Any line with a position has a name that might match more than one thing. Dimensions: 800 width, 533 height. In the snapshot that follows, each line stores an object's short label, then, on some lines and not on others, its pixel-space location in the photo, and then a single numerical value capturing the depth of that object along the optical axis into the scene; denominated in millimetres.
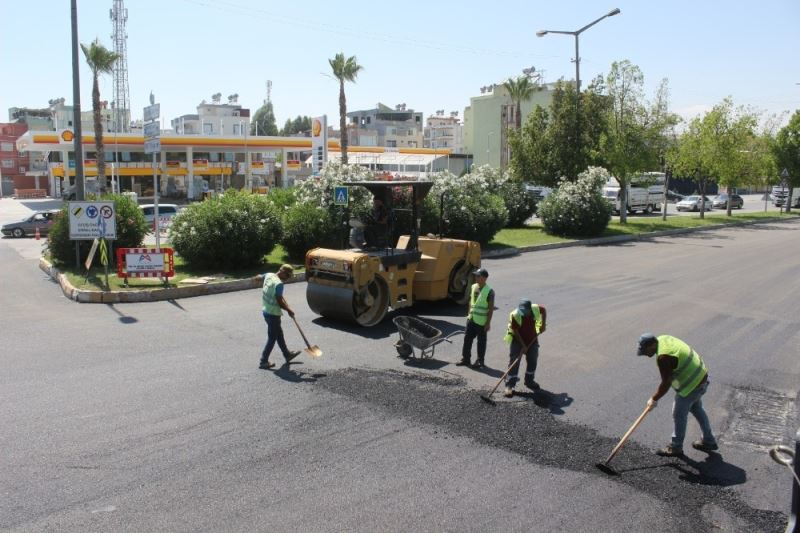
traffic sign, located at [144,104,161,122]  15961
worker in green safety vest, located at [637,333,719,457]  6227
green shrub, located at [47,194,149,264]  17219
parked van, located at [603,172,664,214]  42125
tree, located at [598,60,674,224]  29797
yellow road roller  10992
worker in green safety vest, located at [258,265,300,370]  8914
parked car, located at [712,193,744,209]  52562
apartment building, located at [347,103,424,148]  117500
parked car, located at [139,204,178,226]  27594
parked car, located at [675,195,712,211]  48750
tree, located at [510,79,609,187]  30688
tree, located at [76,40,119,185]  38250
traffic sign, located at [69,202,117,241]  15680
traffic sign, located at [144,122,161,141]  15883
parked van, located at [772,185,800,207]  49219
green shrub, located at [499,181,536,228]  28078
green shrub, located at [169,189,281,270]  16375
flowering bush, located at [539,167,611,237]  26344
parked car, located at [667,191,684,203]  63344
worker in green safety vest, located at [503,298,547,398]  7934
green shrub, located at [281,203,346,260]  17688
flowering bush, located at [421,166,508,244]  20844
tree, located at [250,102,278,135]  129375
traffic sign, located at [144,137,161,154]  15844
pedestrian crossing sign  13938
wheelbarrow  9203
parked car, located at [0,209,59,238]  29109
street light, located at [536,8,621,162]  27828
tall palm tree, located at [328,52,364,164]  46125
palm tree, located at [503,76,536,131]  66125
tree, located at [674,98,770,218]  36312
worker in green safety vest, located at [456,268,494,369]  8961
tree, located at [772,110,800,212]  45406
